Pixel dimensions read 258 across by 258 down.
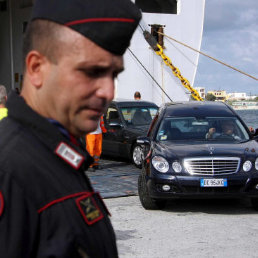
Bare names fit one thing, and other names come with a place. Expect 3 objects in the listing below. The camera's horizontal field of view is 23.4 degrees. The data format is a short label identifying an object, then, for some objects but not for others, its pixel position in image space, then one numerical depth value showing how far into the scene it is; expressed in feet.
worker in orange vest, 42.92
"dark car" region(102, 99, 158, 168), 49.19
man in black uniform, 4.74
